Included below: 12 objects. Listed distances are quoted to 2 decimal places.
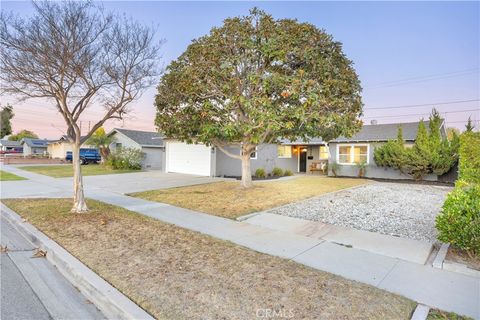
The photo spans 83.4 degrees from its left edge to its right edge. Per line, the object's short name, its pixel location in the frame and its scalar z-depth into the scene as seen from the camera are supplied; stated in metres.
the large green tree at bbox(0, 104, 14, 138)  53.97
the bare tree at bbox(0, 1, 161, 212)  6.07
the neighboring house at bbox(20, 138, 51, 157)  49.81
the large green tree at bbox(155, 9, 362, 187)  8.30
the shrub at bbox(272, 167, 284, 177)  19.43
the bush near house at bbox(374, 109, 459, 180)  14.45
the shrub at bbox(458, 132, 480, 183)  9.15
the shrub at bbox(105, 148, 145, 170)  21.14
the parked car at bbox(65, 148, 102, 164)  28.99
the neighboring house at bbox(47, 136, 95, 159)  37.88
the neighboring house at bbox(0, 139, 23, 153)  64.23
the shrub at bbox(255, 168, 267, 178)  18.11
